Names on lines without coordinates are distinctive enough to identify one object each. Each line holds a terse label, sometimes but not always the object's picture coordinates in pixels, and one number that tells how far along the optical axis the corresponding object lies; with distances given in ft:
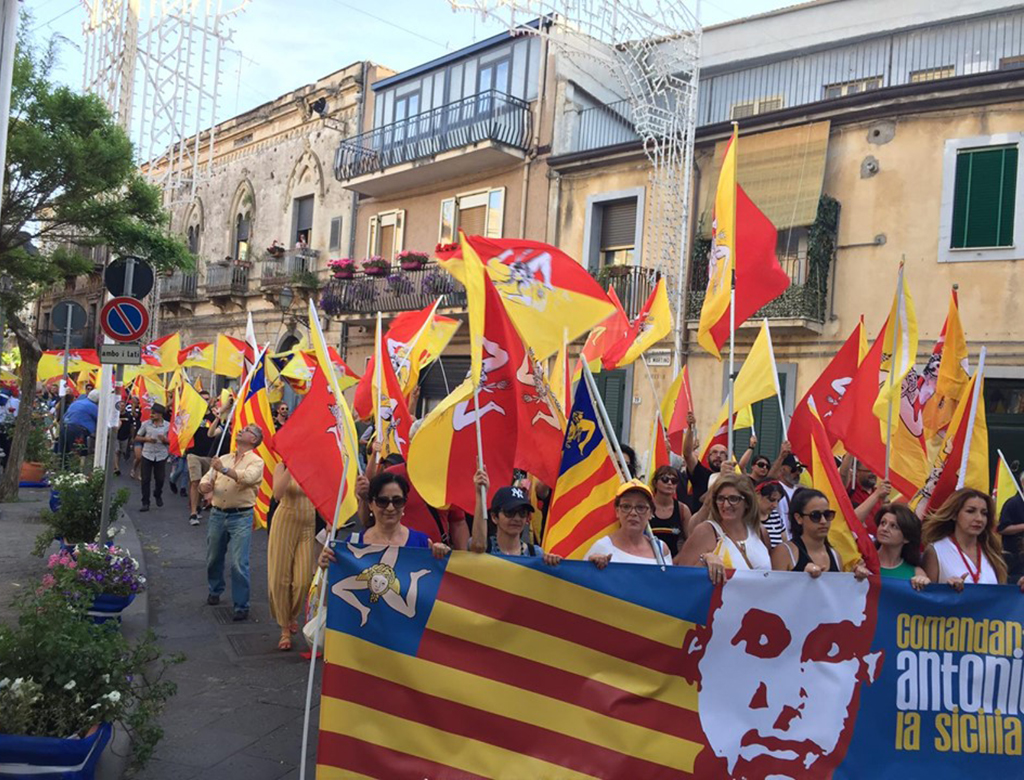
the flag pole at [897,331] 20.84
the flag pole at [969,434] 17.65
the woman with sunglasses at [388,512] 15.84
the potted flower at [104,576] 21.34
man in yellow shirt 26.03
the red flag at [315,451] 18.45
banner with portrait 13.46
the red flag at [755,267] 24.32
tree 36.40
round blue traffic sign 26.48
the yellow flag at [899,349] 20.93
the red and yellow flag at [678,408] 29.73
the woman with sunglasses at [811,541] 15.92
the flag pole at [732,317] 21.56
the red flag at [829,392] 25.59
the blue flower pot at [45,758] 12.70
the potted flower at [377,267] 75.97
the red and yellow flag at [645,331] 28.91
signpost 26.06
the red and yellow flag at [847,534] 16.29
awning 50.72
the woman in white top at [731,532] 15.80
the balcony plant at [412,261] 72.43
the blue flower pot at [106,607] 21.93
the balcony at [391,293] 70.74
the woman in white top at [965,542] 16.21
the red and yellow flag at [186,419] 44.21
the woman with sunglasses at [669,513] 20.44
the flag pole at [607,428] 15.41
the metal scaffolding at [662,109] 54.13
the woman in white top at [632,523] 15.37
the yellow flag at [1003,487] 24.43
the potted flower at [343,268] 78.38
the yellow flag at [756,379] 26.21
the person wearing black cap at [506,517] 15.66
